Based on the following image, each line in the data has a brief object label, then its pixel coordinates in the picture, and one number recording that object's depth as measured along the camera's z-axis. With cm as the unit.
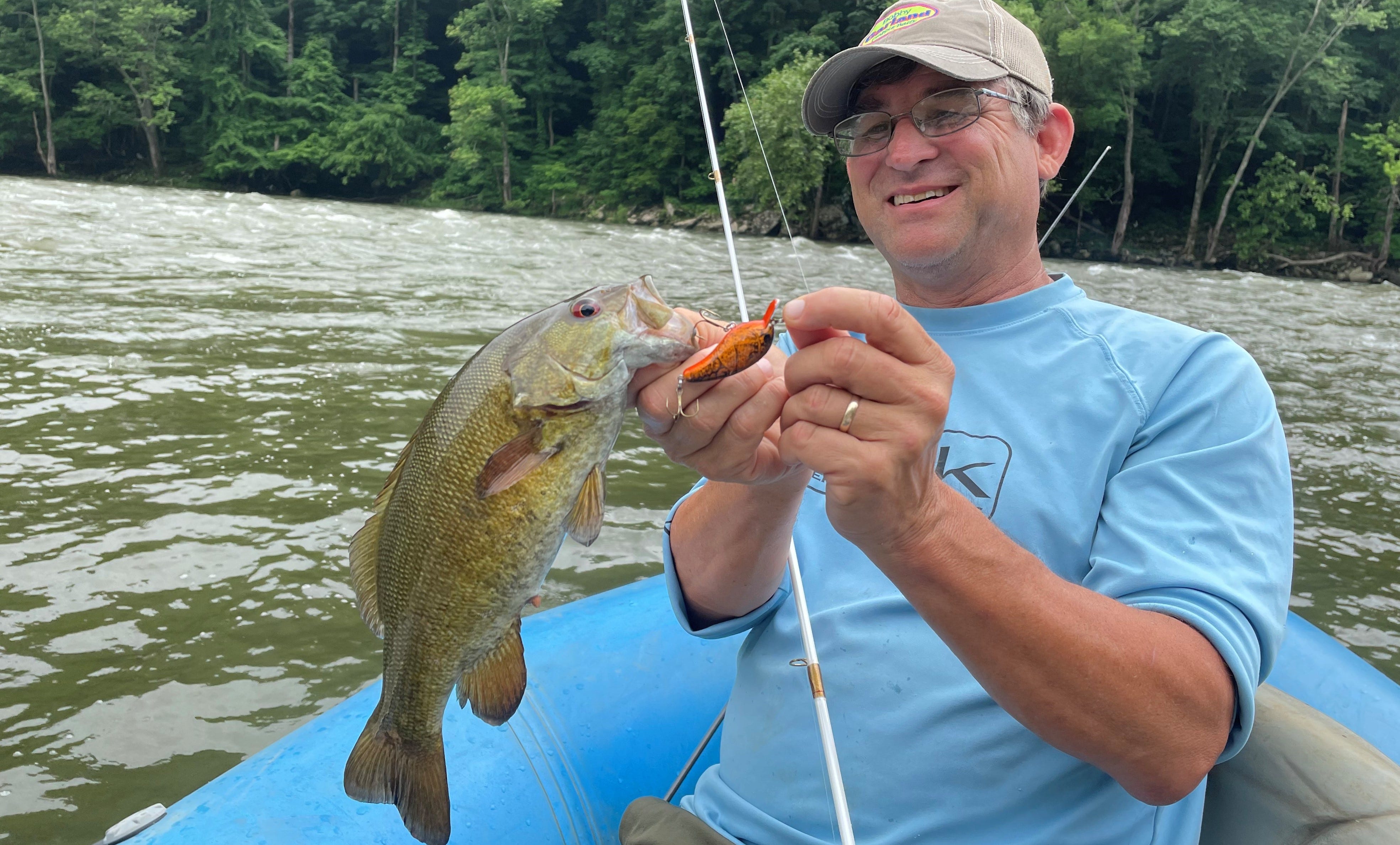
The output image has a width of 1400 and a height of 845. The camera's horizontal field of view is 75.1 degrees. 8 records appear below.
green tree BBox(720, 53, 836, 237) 3041
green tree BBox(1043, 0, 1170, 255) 2988
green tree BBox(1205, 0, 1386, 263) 2875
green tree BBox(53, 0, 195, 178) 4169
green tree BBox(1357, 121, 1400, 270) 2905
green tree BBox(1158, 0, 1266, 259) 2917
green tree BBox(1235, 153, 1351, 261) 3069
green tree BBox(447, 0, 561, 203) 4391
